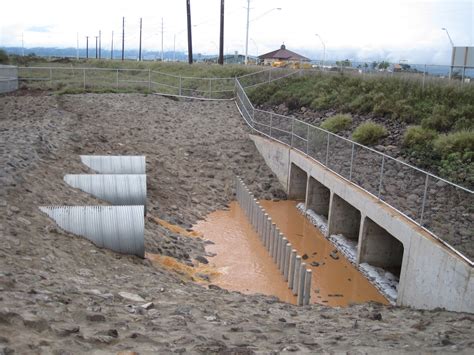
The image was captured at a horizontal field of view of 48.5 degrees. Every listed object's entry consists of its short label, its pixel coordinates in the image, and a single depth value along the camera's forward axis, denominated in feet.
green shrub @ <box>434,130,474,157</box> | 53.78
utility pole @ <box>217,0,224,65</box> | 149.43
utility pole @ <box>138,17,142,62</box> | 348.59
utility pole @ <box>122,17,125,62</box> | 349.82
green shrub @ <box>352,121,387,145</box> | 65.92
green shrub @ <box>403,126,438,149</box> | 59.57
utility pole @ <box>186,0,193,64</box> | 158.13
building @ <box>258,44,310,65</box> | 250.25
